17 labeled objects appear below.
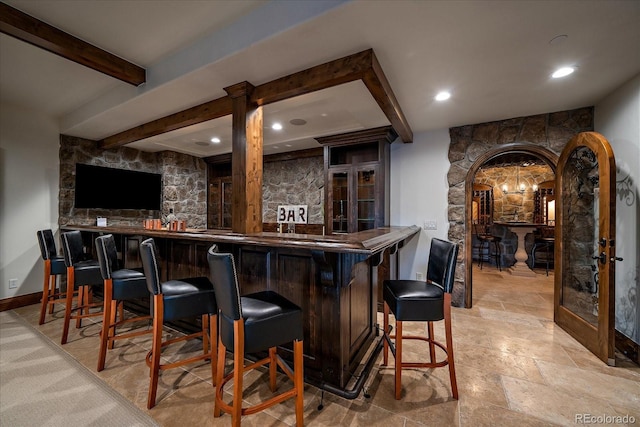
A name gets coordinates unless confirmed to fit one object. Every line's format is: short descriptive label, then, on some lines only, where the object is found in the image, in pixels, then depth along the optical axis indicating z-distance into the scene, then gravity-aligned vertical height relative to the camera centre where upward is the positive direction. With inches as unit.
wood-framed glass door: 86.4 -11.9
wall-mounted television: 161.2 +15.9
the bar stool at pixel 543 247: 209.8 -29.7
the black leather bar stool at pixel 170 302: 65.7 -23.5
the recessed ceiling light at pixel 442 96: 104.0 +47.6
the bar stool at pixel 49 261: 121.0 -23.2
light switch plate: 148.1 -6.3
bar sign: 188.4 -1.0
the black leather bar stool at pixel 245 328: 50.4 -23.6
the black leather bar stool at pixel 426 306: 67.8 -24.4
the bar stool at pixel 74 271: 98.0 -23.1
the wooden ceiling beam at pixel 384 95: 78.9 +41.3
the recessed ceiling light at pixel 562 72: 87.2 +48.1
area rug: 61.9 -49.0
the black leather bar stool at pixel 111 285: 80.7 -23.5
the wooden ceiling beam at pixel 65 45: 75.2 +53.7
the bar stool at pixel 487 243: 244.4 -30.2
